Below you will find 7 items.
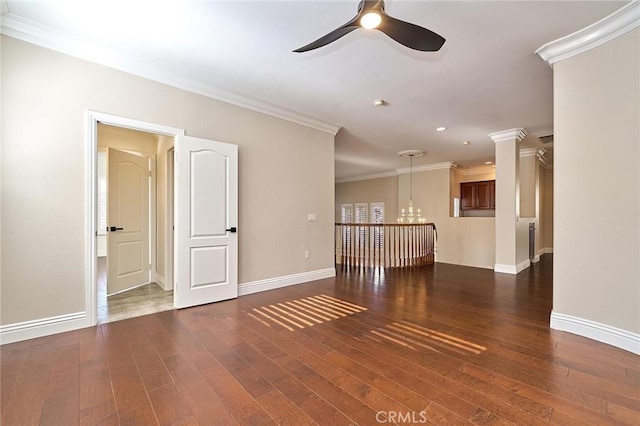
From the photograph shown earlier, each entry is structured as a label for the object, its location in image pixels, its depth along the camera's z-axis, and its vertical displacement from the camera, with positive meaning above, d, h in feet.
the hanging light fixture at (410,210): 23.58 +0.22
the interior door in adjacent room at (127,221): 13.35 -0.43
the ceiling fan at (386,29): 5.98 +4.22
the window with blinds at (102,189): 23.03 +1.94
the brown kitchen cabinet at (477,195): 29.78 +1.84
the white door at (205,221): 11.21 -0.37
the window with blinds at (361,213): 37.97 -0.10
